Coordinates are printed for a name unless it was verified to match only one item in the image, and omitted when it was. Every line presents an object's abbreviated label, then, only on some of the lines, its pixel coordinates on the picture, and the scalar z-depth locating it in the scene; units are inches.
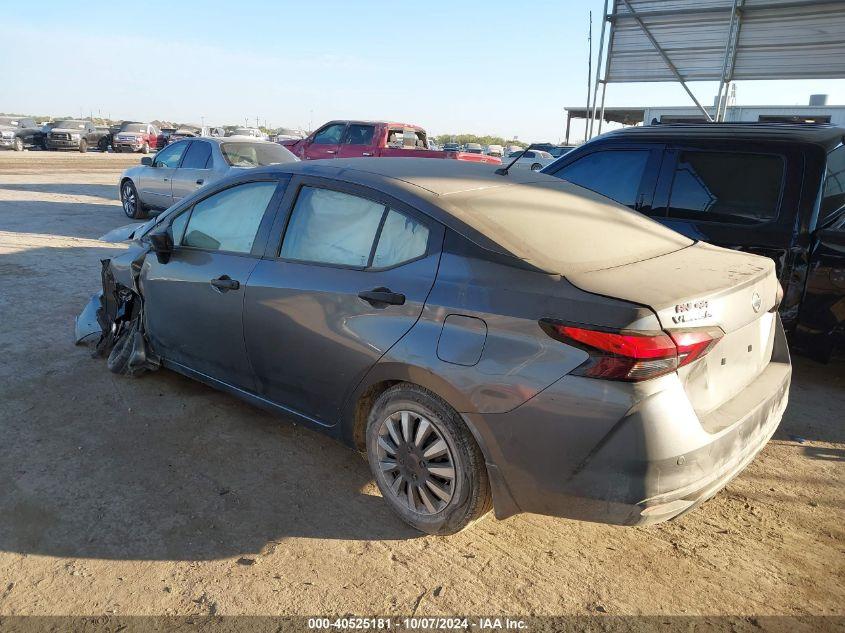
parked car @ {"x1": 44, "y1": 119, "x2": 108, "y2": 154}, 1314.0
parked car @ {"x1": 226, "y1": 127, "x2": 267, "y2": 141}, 1504.4
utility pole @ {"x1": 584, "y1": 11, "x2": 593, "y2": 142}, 490.2
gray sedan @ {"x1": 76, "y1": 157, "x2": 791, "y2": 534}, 88.7
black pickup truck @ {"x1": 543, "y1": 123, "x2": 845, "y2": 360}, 166.2
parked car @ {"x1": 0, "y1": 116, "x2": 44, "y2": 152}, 1307.8
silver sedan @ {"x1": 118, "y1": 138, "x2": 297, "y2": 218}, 398.3
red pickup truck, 542.9
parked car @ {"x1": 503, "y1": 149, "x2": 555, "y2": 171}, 765.4
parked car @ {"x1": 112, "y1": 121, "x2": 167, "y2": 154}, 1355.8
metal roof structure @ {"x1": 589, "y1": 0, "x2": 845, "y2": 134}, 378.3
